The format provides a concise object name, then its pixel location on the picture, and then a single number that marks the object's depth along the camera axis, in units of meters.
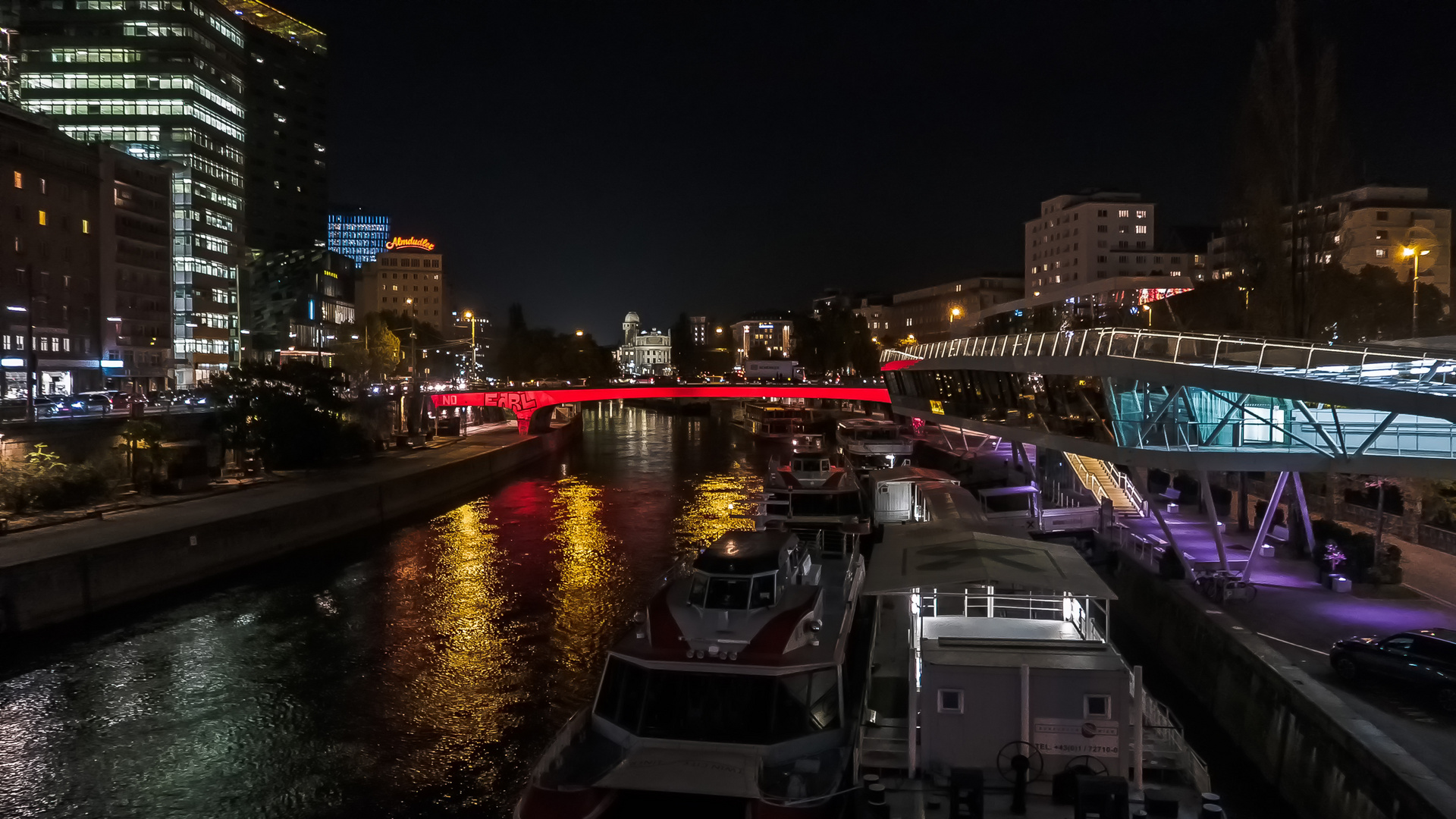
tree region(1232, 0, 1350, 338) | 30.69
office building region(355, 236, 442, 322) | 178.88
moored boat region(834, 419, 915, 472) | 48.75
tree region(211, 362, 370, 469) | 45.09
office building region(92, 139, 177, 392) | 71.94
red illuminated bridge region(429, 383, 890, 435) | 73.06
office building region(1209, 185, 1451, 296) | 76.50
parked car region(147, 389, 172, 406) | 53.22
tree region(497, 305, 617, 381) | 138.50
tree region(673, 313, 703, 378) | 182.00
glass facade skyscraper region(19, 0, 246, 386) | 86.62
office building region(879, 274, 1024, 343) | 142.62
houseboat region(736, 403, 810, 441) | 76.44
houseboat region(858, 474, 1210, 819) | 10.24
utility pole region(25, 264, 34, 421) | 36.81
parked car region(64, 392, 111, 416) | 44.41
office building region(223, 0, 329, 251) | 131.12
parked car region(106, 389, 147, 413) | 42.28
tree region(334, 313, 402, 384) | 89.31
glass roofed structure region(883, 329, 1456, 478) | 16.75
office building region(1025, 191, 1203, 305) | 107.81
